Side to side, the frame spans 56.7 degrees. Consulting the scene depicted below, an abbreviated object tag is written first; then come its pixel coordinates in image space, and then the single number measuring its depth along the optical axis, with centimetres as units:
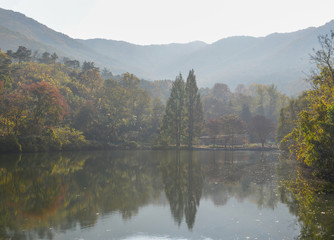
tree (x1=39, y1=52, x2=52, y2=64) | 11319
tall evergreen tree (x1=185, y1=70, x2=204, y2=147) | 6969
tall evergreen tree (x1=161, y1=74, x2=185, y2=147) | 6769
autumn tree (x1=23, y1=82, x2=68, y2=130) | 4978
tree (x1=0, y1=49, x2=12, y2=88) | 5569
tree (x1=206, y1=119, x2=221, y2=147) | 7400
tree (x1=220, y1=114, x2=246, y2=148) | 7169
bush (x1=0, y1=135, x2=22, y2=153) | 4159
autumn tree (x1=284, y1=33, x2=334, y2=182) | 1692
